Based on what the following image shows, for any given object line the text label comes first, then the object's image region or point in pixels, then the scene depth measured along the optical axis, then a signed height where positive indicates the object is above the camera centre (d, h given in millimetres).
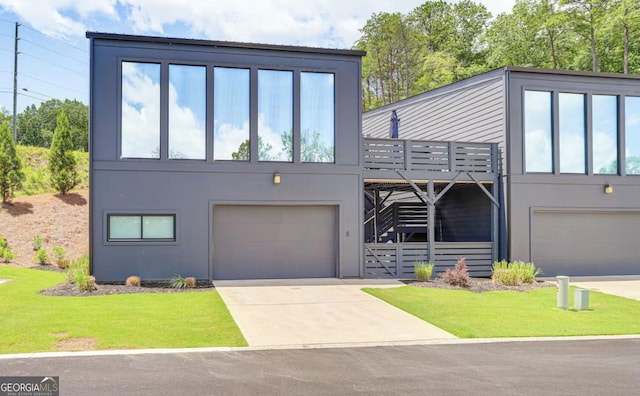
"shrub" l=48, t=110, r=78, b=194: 23547 +2119
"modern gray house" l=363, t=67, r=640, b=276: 15523 +1408
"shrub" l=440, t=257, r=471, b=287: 13305 -1601
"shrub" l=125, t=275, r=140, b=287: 12549 -1646
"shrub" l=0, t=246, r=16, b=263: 16828 -1401
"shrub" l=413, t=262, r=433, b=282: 14148 -1574
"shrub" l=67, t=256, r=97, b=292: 11484 -1450
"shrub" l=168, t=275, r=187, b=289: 12805 -1710
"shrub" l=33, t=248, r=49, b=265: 17234 -1509
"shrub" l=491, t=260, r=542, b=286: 13836 -1593
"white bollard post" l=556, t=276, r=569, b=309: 10480 -1543
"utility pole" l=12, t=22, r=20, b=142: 33781 +8328
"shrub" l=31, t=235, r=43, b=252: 18766 -1158
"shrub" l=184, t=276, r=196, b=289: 12859 -1687
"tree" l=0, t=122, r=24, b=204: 21344 +1674
